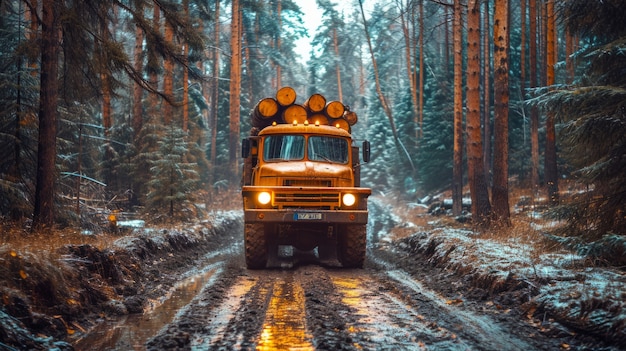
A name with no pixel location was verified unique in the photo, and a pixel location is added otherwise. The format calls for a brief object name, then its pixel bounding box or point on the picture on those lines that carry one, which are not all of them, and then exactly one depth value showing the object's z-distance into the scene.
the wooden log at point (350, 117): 13.03
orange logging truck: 10.23
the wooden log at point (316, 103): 12.55
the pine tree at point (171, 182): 15.26
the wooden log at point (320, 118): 12.64
